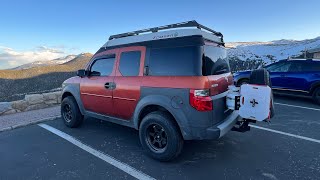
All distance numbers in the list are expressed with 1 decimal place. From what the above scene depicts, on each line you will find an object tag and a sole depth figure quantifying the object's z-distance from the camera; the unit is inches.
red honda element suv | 139.4
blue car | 339.3
